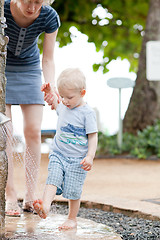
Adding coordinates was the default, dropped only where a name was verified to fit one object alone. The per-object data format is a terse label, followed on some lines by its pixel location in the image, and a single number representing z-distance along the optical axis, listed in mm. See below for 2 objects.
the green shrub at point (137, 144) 7863
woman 2895
